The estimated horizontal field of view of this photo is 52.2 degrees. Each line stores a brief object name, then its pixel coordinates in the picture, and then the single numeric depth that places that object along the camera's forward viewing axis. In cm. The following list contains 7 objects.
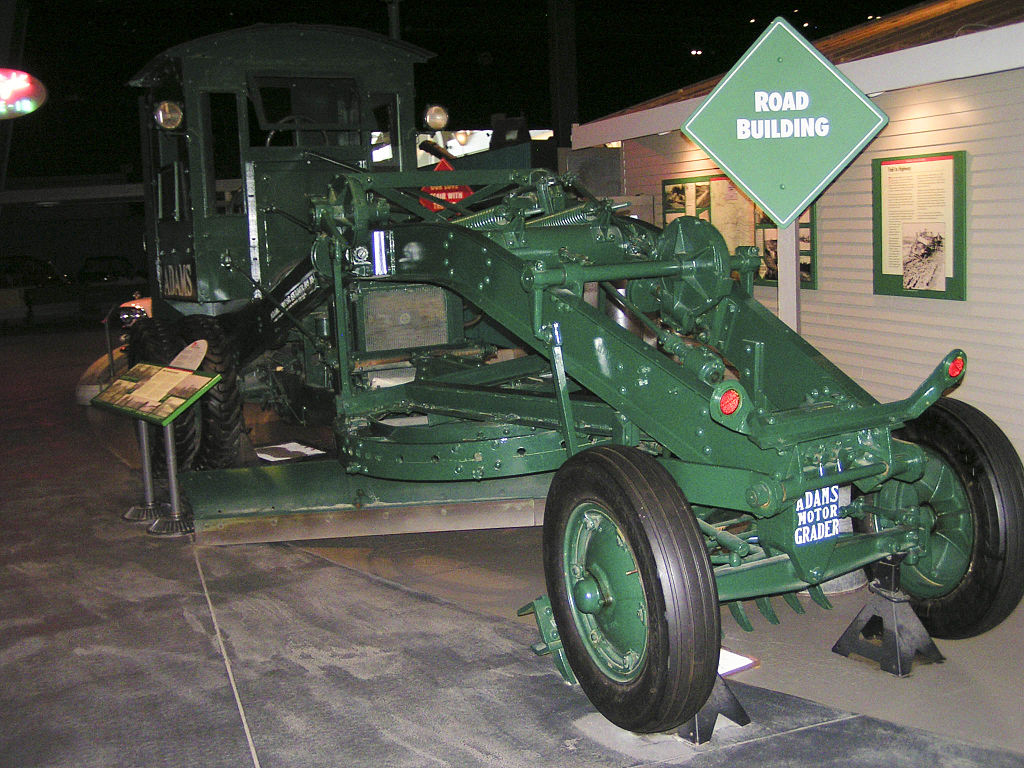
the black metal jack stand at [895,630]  411
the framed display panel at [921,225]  574
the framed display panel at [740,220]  697
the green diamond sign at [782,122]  420
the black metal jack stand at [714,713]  363
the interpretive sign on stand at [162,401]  612
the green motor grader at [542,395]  360
